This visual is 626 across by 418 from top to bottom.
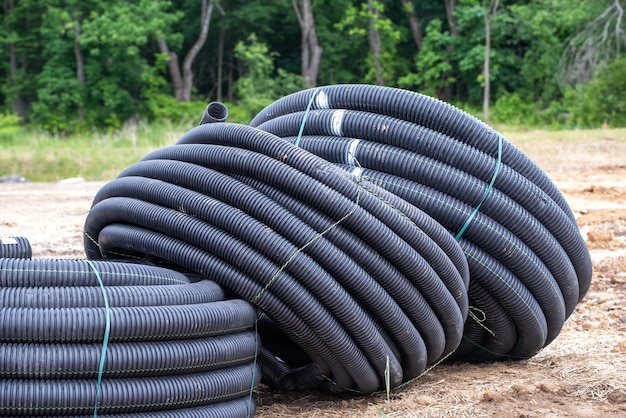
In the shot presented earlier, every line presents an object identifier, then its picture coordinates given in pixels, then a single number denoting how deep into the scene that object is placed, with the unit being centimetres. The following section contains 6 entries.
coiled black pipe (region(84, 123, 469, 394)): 307
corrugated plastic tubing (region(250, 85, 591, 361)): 352
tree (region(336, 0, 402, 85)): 3803
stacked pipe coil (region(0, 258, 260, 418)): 259
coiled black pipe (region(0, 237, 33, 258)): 298
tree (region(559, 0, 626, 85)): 2766
